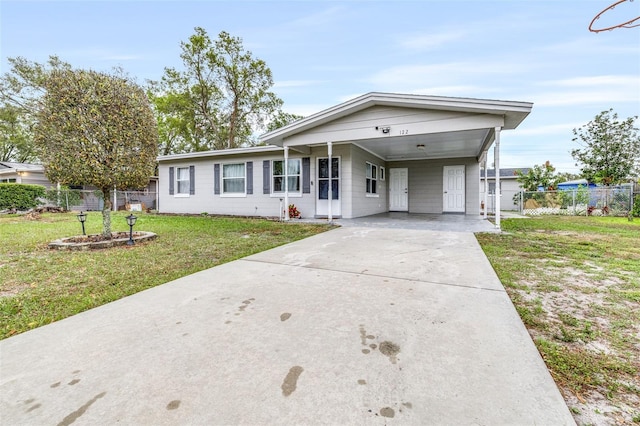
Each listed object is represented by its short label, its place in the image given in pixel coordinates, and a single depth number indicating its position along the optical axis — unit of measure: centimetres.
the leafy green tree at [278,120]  2269
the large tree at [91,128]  482
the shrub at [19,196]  1269
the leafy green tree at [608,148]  1460
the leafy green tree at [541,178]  1548
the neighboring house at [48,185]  1630
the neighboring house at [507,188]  1901
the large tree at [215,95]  2000
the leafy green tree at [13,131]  2084
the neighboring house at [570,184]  2027
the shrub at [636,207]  1077
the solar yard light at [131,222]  517
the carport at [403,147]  683
